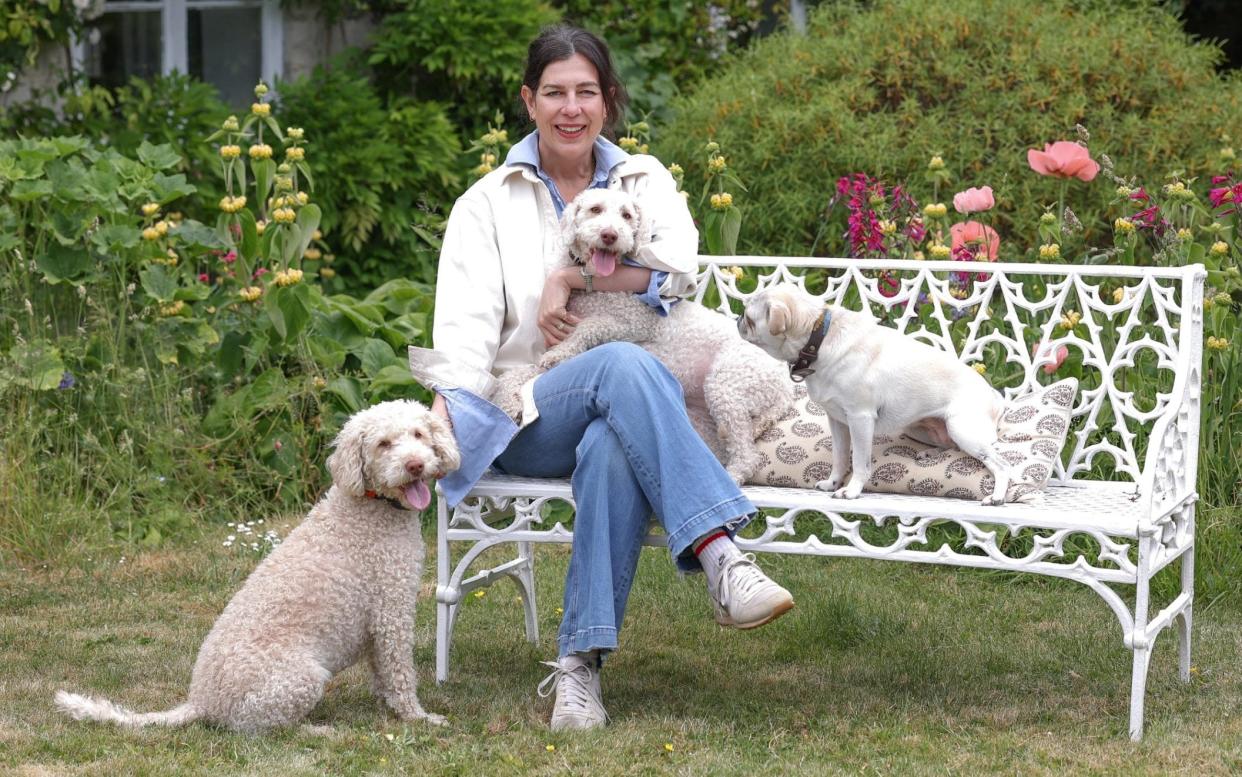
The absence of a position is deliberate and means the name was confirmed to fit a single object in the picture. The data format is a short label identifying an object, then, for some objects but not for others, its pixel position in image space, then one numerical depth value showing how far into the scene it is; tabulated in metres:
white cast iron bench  3.68
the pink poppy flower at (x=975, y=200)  5.01
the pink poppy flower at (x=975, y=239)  5.11
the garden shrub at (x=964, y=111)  6.45
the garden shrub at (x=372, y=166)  7.76
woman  3.73
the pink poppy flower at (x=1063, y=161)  5.06
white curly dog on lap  4.09
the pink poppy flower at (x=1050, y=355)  4.45
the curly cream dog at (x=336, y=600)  3.55
